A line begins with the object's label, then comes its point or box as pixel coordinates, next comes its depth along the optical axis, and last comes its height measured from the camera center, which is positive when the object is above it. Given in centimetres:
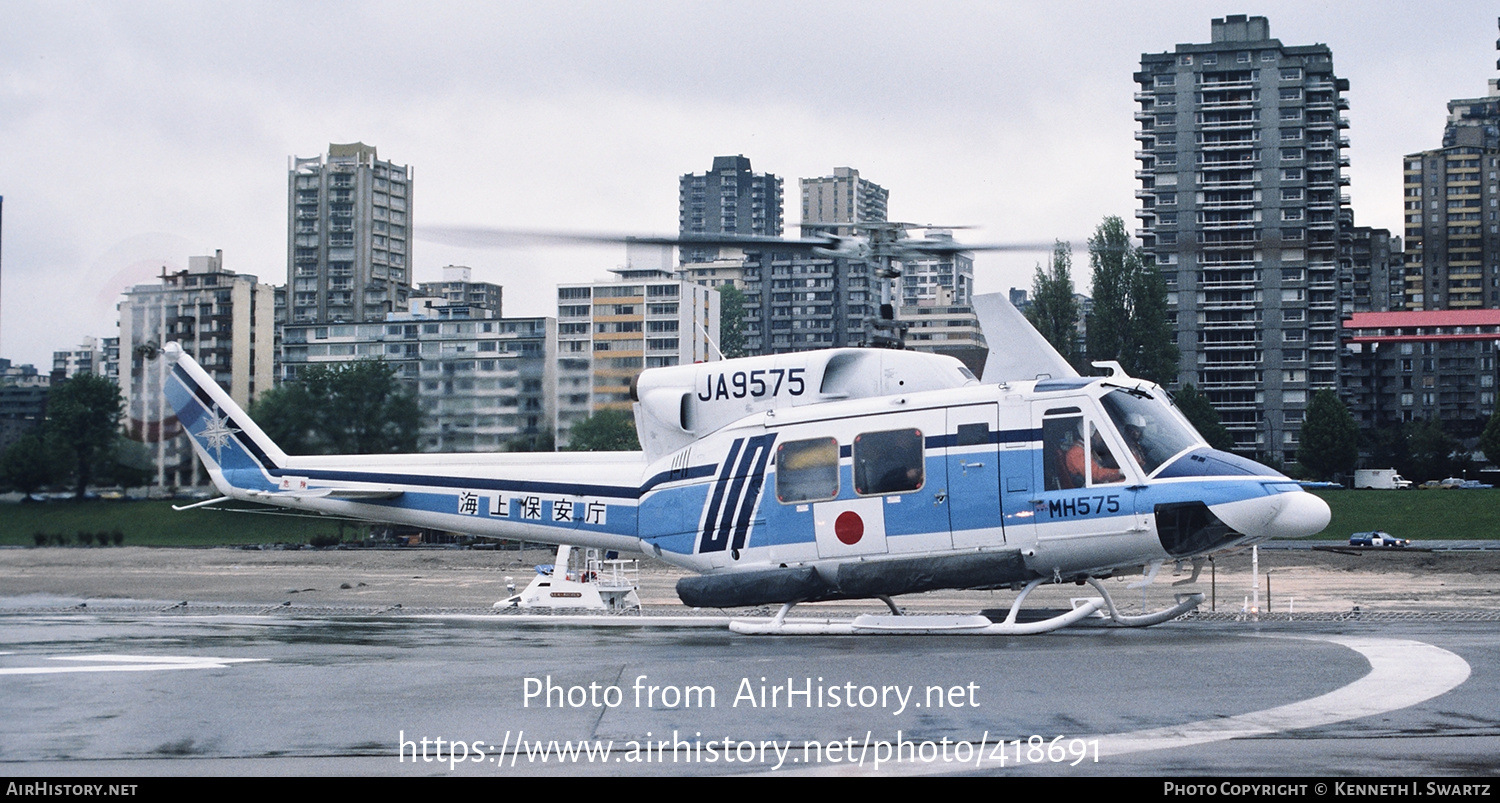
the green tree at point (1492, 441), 8362 -40
